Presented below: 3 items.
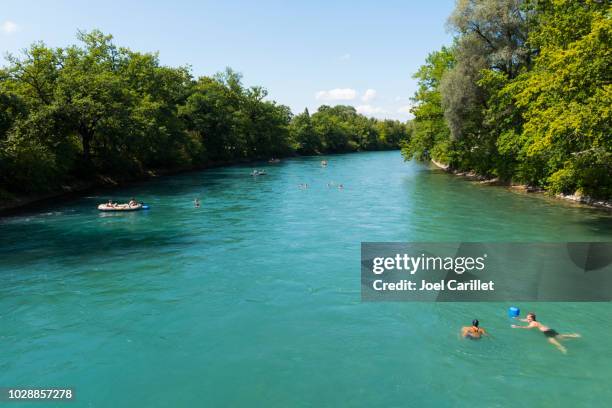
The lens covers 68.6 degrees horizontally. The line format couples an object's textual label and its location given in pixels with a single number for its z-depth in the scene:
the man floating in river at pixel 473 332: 14.67
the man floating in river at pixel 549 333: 14.58
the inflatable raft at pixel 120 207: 38.41
